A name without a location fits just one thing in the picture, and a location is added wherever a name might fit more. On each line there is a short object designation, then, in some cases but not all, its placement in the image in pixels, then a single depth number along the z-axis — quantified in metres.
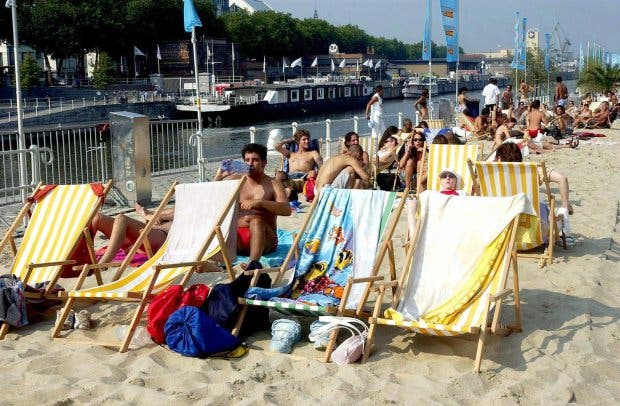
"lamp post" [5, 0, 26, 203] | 8.91
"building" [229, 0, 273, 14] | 138.50
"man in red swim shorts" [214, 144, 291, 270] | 6.18
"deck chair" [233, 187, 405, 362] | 4.94
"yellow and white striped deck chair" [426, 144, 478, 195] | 8.58
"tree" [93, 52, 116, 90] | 54.06
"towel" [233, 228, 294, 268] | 6.25
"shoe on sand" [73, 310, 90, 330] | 5.01
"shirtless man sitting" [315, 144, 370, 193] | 8.34
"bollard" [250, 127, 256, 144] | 11.71
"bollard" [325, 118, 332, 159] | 13.29
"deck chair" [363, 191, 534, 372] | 4.57
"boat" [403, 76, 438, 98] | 88.34
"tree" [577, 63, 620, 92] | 36.62
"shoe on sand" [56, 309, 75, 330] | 5.04
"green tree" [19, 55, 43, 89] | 50.06
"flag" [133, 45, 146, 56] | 63.01
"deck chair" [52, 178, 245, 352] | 4.85
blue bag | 4.43
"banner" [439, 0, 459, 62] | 21.04
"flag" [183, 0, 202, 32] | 14.21
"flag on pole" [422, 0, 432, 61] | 22.11
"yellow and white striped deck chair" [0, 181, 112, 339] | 5.50
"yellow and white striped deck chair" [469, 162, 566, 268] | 6.45
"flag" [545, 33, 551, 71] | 39.46
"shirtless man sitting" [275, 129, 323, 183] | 10.38
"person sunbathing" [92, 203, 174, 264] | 5.90
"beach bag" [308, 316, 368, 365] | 4.41
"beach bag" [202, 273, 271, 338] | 4.72
